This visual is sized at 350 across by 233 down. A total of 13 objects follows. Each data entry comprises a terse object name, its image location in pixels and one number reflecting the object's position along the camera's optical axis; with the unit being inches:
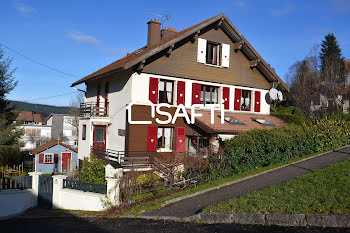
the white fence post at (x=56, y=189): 598.2
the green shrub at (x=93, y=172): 649.6
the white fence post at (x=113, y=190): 509.0
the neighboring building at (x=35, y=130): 2657.5
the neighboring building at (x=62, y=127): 2815.0
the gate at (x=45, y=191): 611.2
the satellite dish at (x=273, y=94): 964.6
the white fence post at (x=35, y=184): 620.1
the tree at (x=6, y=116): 1113.4
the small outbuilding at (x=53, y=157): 1295.5
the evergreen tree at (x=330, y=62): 1363.2
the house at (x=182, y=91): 762.2
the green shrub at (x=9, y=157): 873.2
